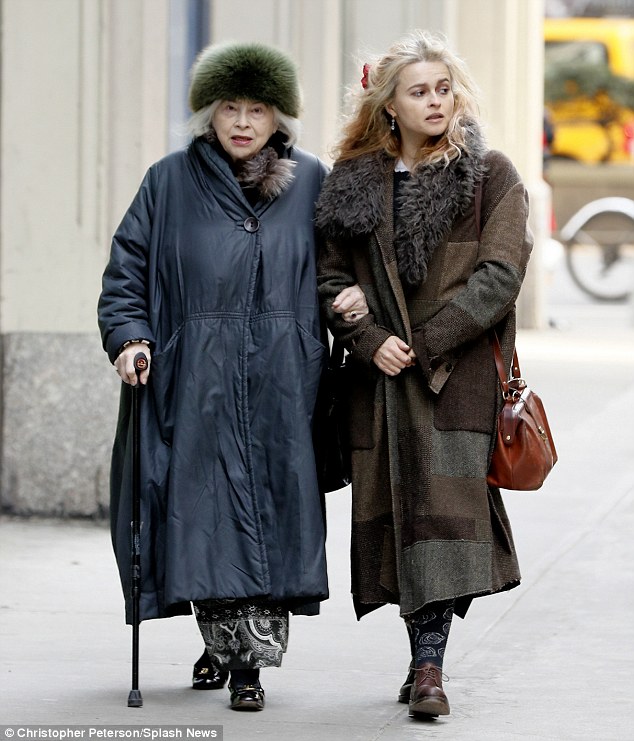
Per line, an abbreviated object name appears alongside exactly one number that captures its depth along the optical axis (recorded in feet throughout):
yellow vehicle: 207.62
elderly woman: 31.50
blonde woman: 31.32
